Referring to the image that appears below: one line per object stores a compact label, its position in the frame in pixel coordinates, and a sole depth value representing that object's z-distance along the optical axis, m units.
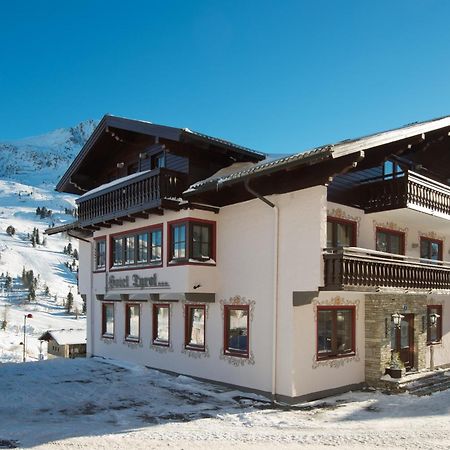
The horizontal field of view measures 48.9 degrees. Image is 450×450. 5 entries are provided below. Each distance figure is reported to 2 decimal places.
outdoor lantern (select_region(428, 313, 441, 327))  18.91
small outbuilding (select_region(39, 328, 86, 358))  46.32
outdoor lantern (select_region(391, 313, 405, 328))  15.94
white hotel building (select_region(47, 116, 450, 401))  13.56
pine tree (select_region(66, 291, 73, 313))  146.00
